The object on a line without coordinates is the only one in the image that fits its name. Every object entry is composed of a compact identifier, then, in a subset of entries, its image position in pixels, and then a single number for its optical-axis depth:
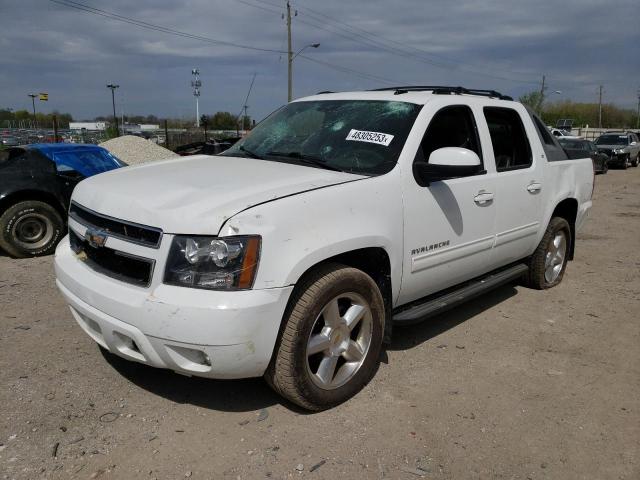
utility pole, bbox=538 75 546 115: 67.75
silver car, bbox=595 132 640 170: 25.02
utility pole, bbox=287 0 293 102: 30.42
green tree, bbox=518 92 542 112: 67.31
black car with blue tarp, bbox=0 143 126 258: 6.58
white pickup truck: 2.62
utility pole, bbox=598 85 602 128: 89.86
